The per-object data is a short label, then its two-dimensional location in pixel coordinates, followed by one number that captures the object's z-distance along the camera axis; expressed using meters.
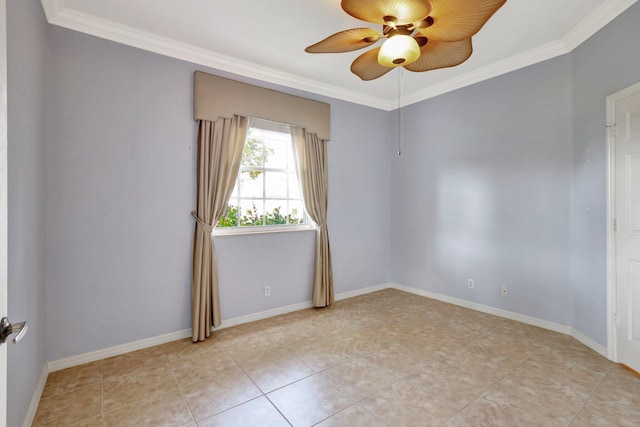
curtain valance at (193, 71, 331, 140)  3.01
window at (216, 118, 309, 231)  3.41
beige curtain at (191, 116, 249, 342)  2.94
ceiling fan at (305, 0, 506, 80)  1.54
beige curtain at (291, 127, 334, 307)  3.73
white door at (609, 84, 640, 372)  2.29
